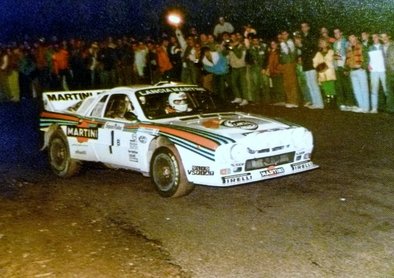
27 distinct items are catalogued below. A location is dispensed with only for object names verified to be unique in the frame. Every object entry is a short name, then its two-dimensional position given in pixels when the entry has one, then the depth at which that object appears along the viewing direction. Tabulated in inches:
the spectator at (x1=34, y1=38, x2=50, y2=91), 852.0
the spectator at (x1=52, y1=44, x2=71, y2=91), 833.5
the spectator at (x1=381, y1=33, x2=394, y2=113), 485.4
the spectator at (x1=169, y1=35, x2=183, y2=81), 685.9
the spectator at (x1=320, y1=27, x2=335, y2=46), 526.6
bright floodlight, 798.8
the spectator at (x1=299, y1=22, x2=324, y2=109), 545.0
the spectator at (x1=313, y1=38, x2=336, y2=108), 526.0
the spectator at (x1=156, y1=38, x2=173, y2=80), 698.2
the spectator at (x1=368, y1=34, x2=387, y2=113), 490.3
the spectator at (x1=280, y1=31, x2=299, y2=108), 567.2
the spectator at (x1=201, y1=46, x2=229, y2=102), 622.2
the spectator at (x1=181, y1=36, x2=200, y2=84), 655.1
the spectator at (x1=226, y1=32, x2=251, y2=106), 606.9
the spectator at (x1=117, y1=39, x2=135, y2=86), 762.2
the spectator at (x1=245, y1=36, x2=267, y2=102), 600.7
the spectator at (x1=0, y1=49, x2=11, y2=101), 826.8
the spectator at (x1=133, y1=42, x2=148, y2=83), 734.5
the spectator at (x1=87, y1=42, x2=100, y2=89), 800.3
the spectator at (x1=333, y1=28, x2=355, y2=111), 518.9
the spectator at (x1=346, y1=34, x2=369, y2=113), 503.2
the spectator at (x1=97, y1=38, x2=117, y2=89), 779.4
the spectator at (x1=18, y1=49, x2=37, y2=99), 842.2
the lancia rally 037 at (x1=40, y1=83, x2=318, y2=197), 279.7
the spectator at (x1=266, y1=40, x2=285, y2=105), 578.6
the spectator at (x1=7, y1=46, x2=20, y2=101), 838.5
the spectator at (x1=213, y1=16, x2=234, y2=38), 706.8
